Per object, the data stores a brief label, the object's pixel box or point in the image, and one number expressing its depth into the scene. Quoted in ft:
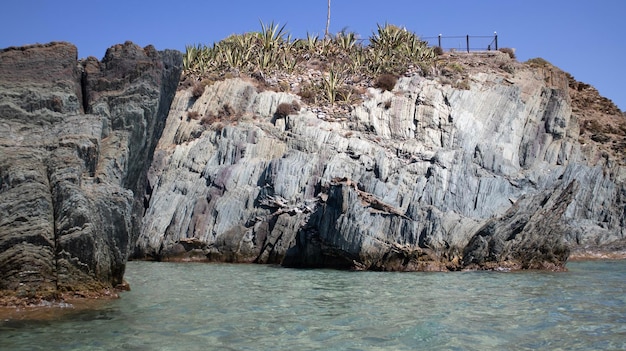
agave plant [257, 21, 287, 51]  133.69
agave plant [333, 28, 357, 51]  138.82
